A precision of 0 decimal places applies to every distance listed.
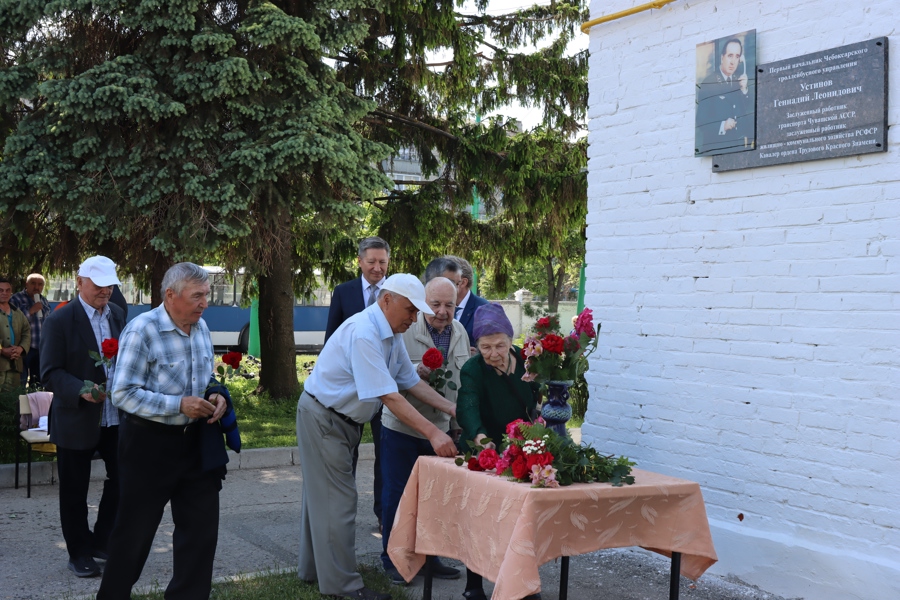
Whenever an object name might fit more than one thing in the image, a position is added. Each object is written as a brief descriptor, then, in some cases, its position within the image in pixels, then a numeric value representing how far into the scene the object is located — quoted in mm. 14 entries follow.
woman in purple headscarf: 4914
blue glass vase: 5047
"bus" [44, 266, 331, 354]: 28219
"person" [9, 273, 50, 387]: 11508
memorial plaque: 5020
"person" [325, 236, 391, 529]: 6711
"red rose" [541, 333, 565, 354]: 4875
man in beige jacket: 5629
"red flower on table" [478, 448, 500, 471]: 4301
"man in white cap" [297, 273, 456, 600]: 4914
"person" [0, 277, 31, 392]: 10812
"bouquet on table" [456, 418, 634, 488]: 4059
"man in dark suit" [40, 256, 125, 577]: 5801
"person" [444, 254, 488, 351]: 6371
